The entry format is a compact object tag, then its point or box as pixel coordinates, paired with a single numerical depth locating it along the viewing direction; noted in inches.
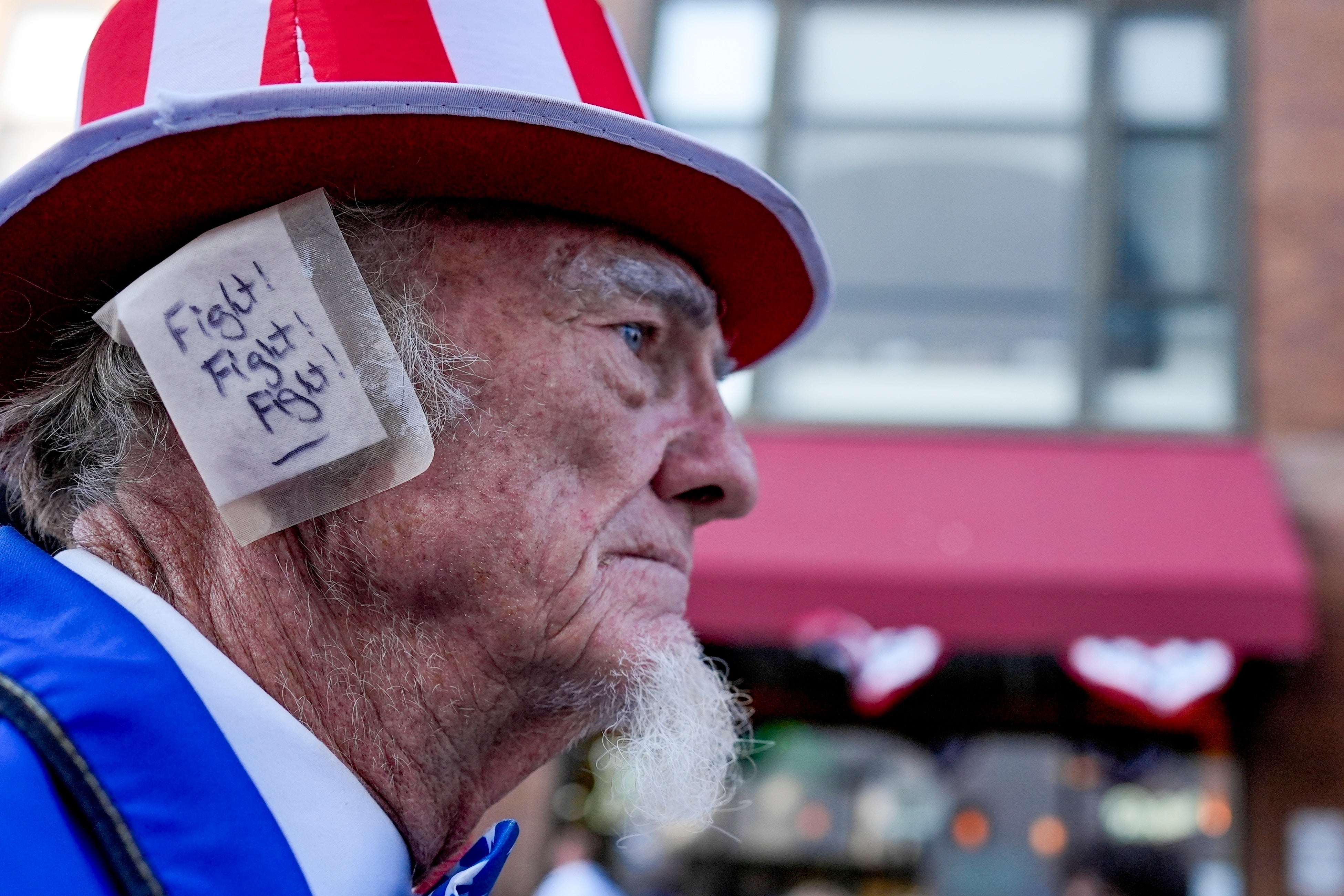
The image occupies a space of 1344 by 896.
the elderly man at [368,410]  43.8
